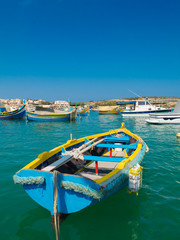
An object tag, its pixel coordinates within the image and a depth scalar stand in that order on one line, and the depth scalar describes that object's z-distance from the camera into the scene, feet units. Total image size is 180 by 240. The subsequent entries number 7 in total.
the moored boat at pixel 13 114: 126.52
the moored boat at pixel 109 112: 178.60
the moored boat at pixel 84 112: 176.63
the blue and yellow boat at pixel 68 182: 12.12
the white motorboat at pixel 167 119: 82.99
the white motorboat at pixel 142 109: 132.05
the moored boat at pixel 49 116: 111.04
